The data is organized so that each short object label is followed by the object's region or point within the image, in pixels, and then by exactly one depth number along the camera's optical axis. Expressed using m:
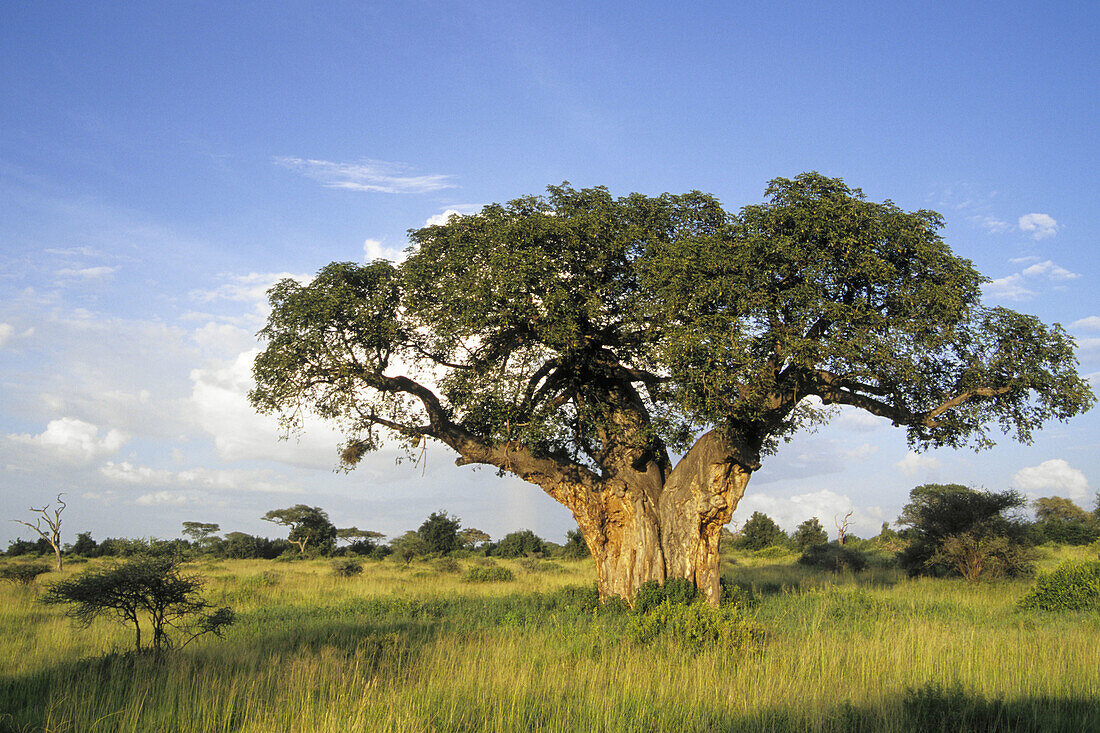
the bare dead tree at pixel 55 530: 29.27
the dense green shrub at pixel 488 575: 26.89
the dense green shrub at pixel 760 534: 48.94
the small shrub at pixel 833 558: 29.42
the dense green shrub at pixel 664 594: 14.25
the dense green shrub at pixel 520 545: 46.82
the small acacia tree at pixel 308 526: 49.16
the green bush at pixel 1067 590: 15.87
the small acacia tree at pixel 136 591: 9.12
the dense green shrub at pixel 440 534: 44.03
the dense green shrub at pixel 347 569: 28.83
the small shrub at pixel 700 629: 10.25
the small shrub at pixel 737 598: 15.60
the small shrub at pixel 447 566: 32.25
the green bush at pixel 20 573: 23.49
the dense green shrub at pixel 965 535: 23.55
